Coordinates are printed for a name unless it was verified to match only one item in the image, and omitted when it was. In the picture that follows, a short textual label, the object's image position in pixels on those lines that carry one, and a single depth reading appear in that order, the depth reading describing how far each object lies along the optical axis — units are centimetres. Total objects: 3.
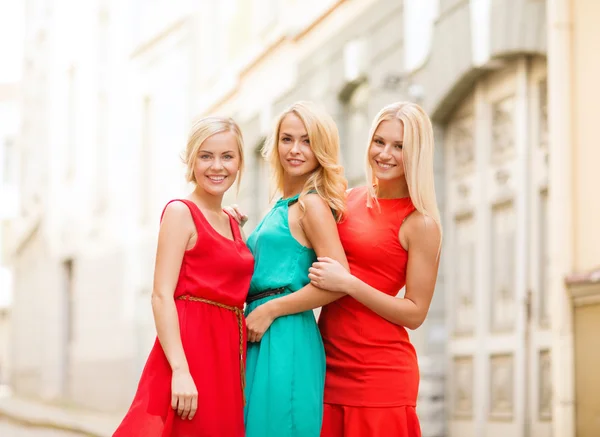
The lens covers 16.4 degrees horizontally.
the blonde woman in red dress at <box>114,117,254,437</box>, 723
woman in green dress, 749
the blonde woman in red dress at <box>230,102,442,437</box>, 750
